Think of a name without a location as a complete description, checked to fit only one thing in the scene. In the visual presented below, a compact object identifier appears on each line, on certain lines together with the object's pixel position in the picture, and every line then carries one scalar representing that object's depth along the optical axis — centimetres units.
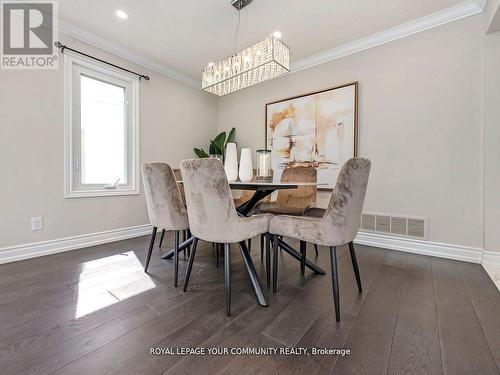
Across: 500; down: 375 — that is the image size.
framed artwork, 294
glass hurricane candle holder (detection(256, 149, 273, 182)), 213
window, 263
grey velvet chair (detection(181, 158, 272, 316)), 132
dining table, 162
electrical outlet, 236
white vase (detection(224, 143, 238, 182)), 220
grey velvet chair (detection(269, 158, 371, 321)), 129
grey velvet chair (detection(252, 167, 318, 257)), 250
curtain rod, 248
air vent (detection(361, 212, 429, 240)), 251
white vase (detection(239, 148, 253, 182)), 207
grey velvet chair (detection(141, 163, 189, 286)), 174
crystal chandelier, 199
